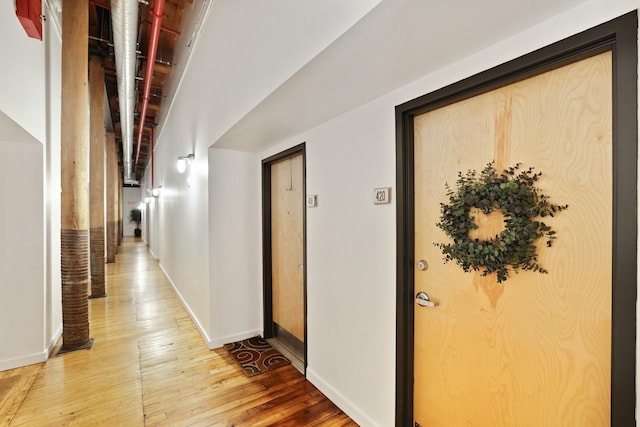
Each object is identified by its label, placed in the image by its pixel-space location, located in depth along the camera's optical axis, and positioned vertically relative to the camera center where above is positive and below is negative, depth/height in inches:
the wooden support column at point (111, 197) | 313.7 +18.0
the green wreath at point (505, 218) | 47.2 -1.4
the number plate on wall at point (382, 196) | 69.9 +3.9
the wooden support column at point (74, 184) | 120.3 +12.4
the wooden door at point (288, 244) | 111.7 -13.7
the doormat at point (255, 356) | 106.7 -59.1
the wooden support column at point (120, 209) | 467.5 +4.8
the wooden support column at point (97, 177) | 190.7 +26.3
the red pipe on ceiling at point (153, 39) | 92.0 +66.9
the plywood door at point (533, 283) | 41.7 -12.7
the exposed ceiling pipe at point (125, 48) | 94.4 +67.9
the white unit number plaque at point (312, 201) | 96.5 +3.6
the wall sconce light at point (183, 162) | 152.8 +28.3
